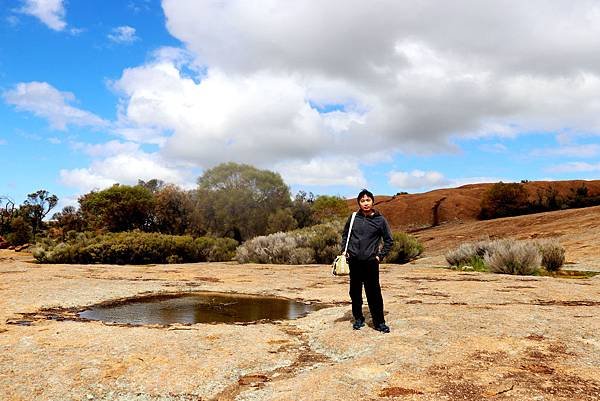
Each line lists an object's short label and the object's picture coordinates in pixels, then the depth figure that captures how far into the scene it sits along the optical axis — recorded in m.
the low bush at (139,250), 19.19
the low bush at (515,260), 12.57
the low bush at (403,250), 18.31
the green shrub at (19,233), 37.09
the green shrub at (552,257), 12.98
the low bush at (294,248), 17.84
